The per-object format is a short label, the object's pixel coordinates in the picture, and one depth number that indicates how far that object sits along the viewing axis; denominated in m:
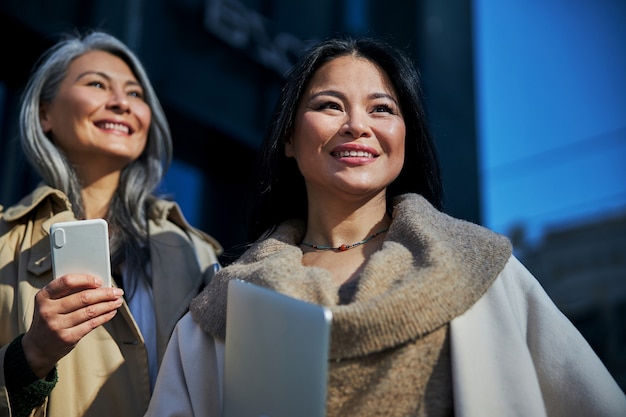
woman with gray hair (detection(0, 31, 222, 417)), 1.37
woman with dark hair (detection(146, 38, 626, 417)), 1.23
